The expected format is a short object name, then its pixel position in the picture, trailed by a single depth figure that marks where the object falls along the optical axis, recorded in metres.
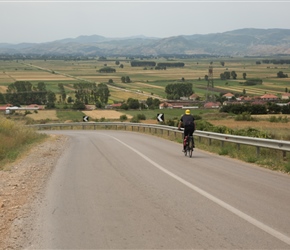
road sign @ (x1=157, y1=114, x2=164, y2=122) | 37.38
